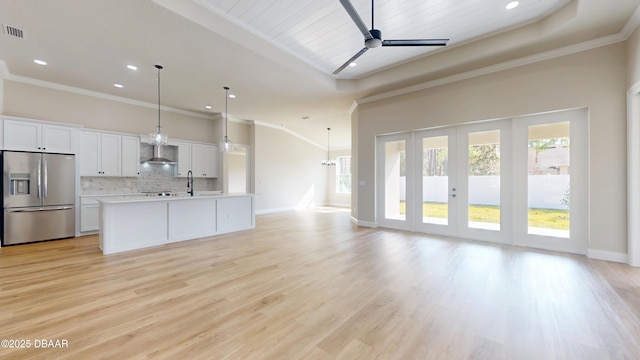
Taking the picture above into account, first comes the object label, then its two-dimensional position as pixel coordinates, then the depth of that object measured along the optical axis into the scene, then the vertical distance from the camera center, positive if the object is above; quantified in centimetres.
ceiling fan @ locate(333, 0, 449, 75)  241 +155
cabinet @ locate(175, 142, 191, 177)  712 +59
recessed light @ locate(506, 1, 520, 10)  323 +227
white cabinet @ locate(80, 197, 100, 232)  533 -74
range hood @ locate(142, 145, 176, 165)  639 +54
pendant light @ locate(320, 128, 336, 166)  1020 +83
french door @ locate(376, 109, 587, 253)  402 -2
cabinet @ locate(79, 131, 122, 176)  550 +58
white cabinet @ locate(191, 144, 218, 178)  746 +58
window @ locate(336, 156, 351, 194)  1158 +26
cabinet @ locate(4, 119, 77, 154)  458 +81
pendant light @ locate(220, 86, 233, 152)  546 +185
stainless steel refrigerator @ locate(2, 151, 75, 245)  455 -33
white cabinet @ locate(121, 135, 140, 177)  608 +58
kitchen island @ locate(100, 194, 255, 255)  411 -76
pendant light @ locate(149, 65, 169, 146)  438 +73
